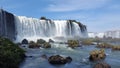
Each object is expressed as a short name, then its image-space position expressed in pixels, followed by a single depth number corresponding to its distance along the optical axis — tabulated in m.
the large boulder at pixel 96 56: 13.23
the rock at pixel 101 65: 9.79
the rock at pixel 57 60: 11.29
